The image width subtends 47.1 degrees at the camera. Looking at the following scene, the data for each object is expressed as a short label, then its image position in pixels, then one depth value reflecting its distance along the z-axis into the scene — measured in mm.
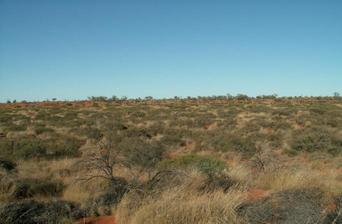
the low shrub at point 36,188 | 9094
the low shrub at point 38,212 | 6344
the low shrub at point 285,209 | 5703
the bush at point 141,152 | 13031
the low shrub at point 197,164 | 9938
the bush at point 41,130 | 25458
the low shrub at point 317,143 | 17031
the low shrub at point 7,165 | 11828
